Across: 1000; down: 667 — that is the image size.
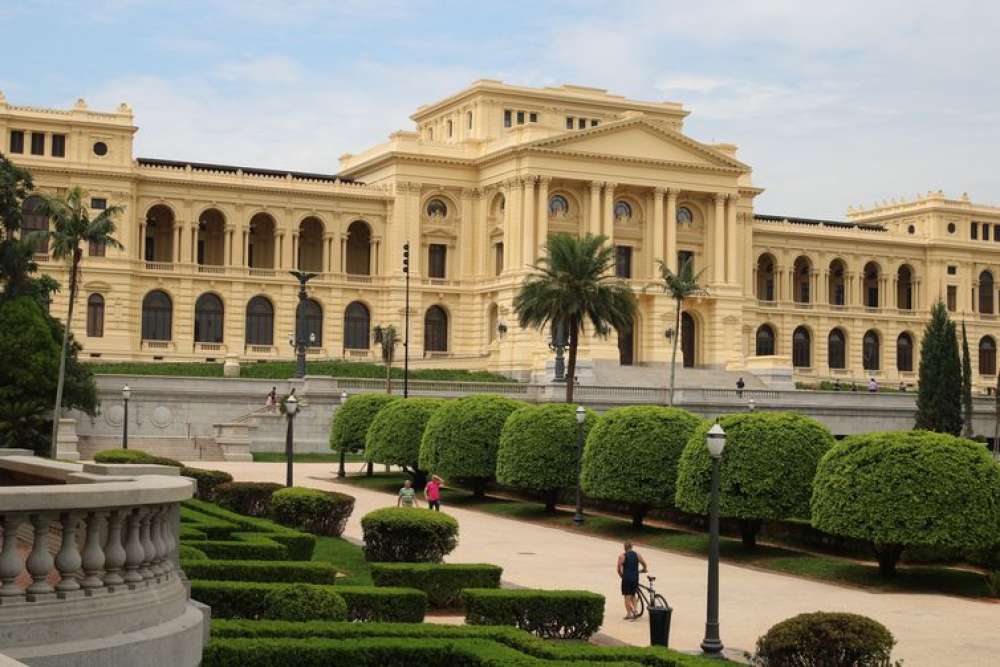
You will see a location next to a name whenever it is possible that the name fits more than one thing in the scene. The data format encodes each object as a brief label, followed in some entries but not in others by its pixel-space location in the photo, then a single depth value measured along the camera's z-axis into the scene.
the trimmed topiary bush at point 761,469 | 36.62
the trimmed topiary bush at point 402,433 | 52.94
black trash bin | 22.06
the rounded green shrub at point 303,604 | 18.06
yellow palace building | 85.38
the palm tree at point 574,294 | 66.19
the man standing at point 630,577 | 25.44
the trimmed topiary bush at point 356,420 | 57.97
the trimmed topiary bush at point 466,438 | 48.97
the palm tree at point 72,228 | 56.94
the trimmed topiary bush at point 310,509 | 35.22
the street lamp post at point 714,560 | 22.23
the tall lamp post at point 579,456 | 43.75
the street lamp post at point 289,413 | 41.62
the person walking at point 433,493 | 41.31
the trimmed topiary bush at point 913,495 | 31.39
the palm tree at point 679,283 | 76.81
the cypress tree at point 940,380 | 71.56
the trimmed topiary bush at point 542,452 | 45.91
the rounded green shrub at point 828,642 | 18.58
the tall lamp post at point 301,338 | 71.31
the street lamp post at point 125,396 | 56.78
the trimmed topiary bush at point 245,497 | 37.75
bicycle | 24.87
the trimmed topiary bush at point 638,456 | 41.34
